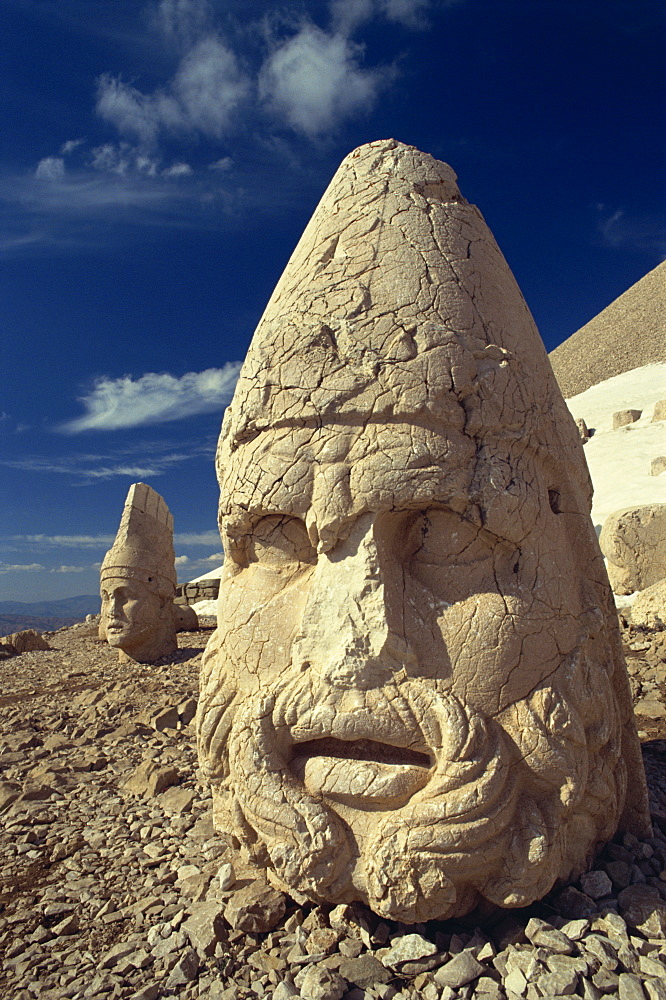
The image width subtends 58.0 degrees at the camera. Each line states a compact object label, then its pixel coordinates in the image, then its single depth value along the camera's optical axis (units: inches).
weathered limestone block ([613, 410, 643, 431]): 1236.4
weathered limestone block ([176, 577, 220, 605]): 683.4
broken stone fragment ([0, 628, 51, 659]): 447.5
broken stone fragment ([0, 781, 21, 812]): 149.8
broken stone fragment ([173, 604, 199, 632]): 477.9
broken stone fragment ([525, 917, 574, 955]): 75.8
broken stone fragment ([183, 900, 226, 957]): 86.0
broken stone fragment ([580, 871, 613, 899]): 85.4
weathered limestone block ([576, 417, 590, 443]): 1248.8
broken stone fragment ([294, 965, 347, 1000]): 72.7
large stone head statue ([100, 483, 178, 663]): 374.0
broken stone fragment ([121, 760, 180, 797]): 150.8
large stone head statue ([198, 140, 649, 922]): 80.7
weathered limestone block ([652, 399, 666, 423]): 1175.3
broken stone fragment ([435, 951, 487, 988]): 73.4
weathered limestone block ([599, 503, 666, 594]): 401.1
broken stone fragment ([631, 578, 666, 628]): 277.6
